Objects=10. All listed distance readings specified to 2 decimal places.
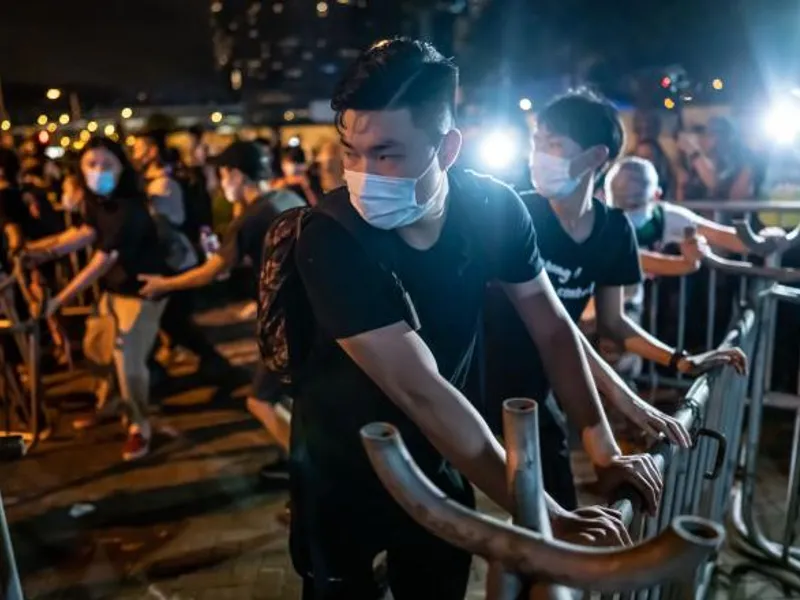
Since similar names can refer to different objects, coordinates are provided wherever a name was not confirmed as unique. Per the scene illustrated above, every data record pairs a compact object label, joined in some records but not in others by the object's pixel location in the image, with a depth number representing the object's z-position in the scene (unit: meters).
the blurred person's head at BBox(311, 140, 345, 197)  5.42
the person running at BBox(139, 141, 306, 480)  4.54
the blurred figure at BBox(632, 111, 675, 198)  7.87
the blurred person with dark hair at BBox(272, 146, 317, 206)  6.25
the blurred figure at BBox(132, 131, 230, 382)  6.01
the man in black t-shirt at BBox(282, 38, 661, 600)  1.80
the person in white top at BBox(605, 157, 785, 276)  4.71
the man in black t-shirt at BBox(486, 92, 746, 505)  3.12
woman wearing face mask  5.21
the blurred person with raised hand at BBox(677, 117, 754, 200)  7.80
